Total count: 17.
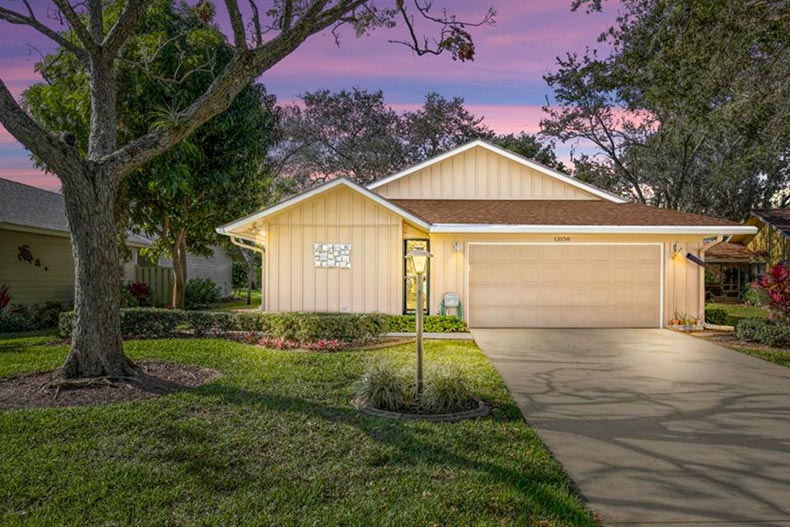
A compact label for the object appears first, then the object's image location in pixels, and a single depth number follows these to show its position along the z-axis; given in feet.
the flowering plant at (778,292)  35.73
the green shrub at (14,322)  42.92
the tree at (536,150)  98.53
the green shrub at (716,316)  45.39
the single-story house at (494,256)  40.57
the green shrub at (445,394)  18.89
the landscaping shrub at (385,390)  19.22
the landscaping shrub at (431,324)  38.73
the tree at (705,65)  28.22
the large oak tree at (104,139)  21.84
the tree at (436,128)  106.93
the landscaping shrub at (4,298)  41.19
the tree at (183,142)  44.32
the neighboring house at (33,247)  46.52
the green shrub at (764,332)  34.86
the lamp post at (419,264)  20.66
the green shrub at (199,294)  67.41
